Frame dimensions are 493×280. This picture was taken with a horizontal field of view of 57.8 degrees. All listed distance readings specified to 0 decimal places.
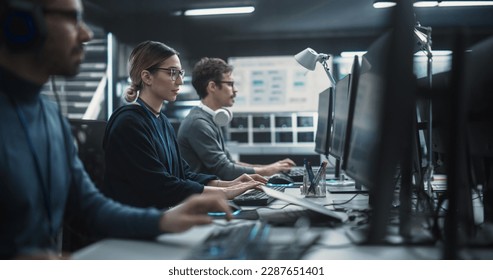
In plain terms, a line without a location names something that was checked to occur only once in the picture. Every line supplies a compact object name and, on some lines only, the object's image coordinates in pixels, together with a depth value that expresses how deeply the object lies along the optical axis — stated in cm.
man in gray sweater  227
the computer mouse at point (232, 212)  118
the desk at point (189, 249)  87
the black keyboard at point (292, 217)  112
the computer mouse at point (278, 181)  201
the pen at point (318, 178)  166
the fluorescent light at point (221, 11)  341
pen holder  166
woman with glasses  149
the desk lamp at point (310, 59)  218
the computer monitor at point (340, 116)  146
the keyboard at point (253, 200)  141
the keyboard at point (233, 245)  83
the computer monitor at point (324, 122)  202
